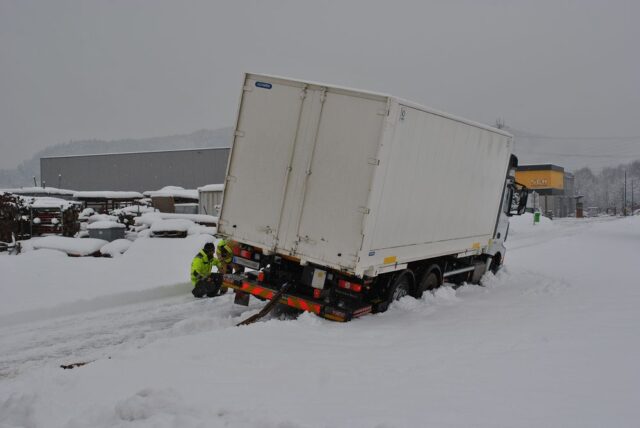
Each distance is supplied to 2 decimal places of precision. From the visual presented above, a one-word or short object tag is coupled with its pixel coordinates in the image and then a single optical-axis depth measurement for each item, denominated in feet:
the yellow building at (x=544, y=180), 186.80
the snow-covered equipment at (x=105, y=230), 51.06
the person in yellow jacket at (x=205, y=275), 32.22
